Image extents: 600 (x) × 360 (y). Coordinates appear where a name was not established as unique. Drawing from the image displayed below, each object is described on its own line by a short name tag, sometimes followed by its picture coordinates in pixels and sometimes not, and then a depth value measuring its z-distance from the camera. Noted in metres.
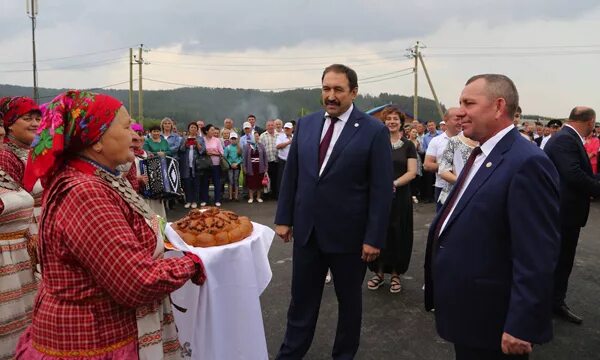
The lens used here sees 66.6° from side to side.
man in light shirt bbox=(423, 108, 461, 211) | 5.10
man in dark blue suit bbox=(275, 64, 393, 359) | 3.28
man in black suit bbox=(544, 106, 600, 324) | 4.34
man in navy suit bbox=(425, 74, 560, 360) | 1.96
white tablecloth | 2.47
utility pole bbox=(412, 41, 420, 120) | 32.60
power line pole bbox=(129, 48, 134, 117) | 31.73
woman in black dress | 5.18
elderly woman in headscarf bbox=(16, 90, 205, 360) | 1.77
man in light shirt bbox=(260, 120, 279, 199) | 12.30
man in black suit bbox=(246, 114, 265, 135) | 12.99
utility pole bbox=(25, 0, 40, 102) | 29.30
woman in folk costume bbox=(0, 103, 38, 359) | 3.10
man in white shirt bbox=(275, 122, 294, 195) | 12.15
